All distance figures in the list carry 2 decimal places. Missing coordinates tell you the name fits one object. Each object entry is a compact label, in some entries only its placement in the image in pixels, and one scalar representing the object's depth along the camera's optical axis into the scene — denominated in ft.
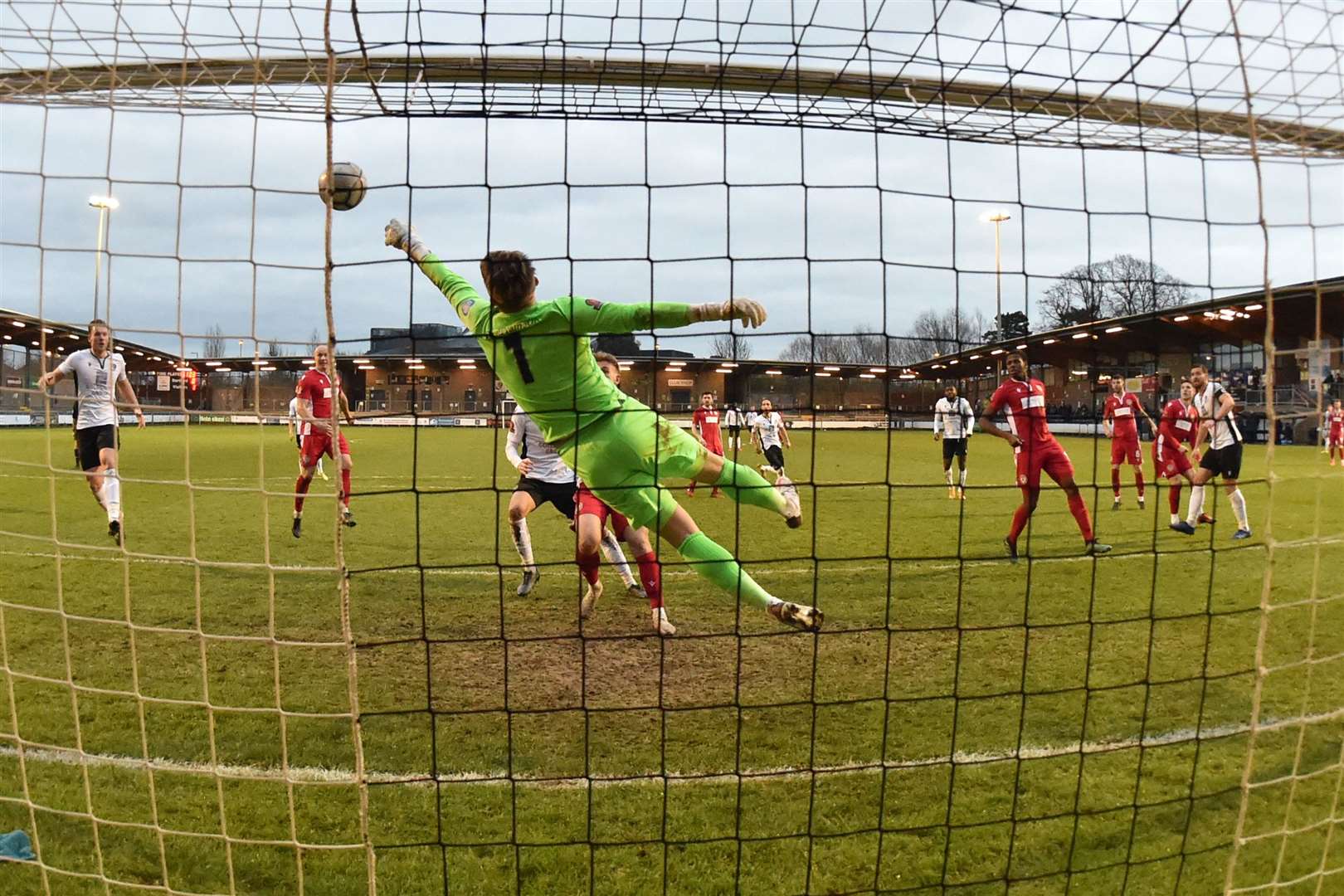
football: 10.67
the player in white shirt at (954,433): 48.62
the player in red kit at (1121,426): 40.39
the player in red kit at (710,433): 47.60
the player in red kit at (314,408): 32.45
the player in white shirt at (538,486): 23.18
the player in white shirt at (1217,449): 32.45
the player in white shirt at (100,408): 26.78
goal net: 10.69
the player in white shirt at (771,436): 52.90
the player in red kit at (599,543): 18.39
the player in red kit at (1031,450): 27.43
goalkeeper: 11.95
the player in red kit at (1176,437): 35.65
